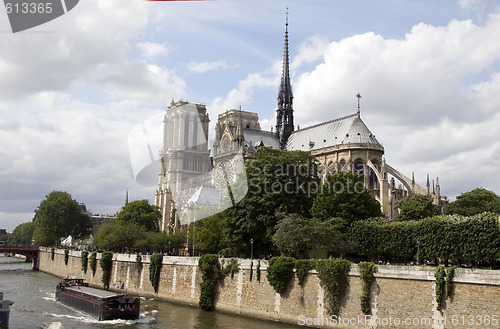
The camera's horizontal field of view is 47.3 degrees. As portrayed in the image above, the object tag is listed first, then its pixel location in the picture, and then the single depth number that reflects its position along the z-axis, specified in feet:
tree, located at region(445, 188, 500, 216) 194.70
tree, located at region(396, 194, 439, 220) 176.76
